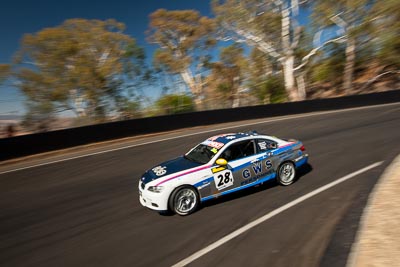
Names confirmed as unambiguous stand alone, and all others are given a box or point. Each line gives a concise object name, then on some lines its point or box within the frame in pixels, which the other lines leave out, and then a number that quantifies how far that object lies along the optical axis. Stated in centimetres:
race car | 703
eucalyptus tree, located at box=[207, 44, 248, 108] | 4231
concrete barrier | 1440
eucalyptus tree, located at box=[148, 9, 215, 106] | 4366
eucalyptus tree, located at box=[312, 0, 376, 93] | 3244
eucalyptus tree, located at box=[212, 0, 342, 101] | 3366
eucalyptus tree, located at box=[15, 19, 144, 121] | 2170
